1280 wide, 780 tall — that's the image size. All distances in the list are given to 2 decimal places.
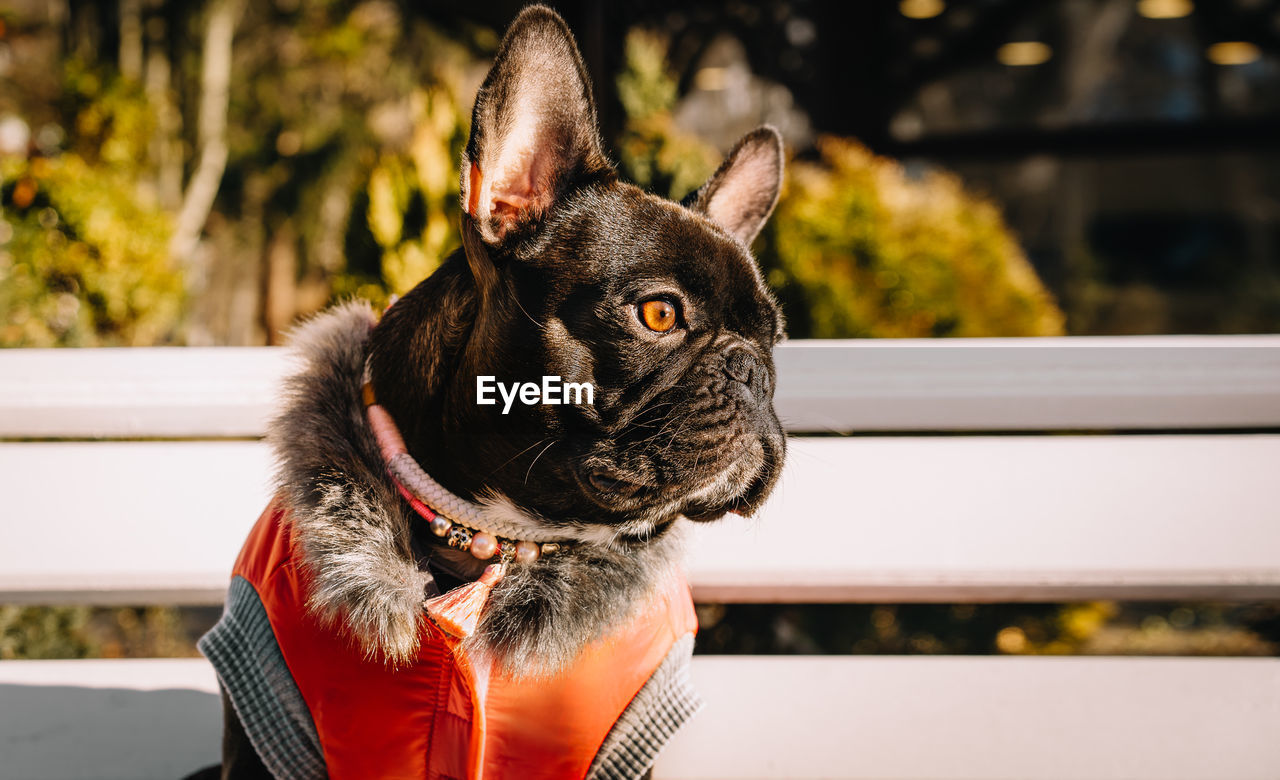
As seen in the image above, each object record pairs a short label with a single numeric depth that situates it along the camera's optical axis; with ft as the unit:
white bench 3.01
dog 2.31
